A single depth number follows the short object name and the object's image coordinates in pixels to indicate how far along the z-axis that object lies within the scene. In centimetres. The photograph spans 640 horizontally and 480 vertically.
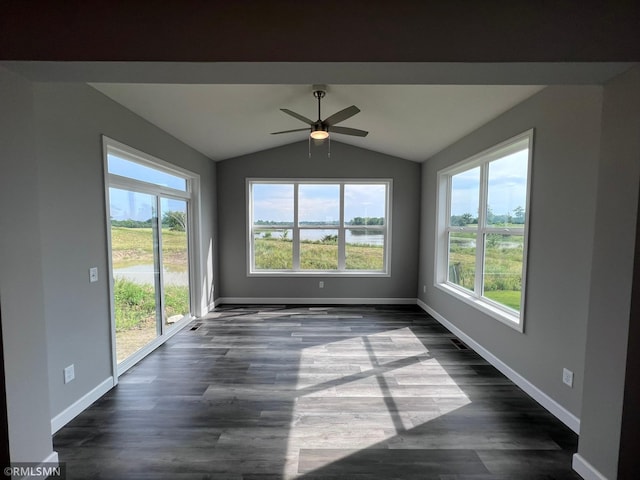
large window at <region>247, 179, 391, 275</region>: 529
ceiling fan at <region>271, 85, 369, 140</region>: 288
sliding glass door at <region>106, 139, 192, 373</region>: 281
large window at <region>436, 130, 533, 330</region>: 277
